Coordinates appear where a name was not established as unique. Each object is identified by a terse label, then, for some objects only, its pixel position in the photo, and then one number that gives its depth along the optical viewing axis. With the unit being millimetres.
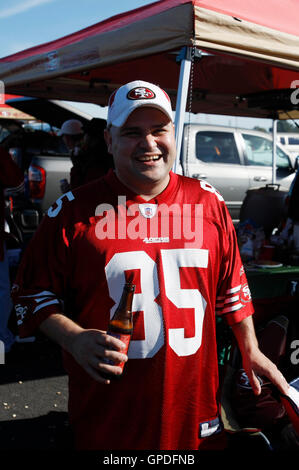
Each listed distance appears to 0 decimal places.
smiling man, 1537
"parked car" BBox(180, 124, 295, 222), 9453
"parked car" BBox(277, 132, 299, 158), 18730
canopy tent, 3012
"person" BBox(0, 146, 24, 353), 4148
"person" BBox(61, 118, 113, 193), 4113
